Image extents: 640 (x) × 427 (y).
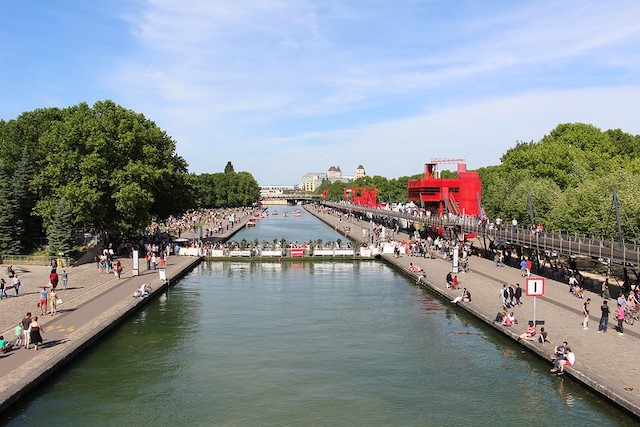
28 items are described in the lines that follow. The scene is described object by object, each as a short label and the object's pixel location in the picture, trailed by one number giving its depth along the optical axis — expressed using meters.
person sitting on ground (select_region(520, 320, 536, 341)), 23.47
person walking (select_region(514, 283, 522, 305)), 29.89
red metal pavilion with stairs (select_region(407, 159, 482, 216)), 68.62
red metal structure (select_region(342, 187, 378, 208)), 144.12
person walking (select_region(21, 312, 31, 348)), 21.11
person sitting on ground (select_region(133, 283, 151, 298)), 32.12
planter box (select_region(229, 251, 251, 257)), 54.05
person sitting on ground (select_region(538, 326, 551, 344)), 22.36
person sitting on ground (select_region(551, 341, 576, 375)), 19.77
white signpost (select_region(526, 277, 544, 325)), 24.78
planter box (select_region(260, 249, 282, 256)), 53.66
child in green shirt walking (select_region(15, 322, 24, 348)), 21.45
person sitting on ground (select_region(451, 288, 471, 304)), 31.79
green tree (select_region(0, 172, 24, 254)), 44.88
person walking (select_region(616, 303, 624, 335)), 23.45
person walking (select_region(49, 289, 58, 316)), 26.99
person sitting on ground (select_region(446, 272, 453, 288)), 36.44
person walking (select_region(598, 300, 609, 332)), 23.19
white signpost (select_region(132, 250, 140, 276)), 39.31
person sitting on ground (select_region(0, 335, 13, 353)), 20.42
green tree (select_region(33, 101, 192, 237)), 46.97
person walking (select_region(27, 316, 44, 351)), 21.11
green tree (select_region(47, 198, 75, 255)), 44.28
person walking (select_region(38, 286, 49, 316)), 26.75
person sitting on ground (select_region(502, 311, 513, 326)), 25.70
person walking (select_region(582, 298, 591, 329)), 24.27
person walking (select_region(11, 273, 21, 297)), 31.78
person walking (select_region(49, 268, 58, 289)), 31.39
